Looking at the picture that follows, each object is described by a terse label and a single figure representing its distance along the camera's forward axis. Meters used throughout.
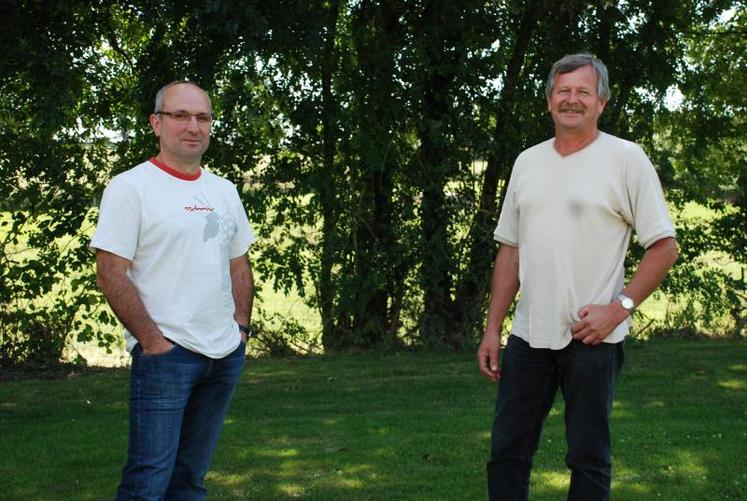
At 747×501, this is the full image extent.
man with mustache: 3.79
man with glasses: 3.70
